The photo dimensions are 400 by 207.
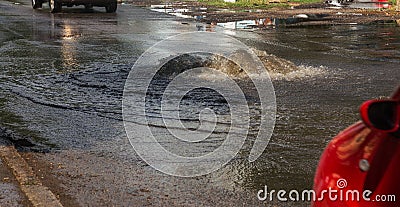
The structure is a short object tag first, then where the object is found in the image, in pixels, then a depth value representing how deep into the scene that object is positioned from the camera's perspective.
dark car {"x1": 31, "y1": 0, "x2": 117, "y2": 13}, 27.83
